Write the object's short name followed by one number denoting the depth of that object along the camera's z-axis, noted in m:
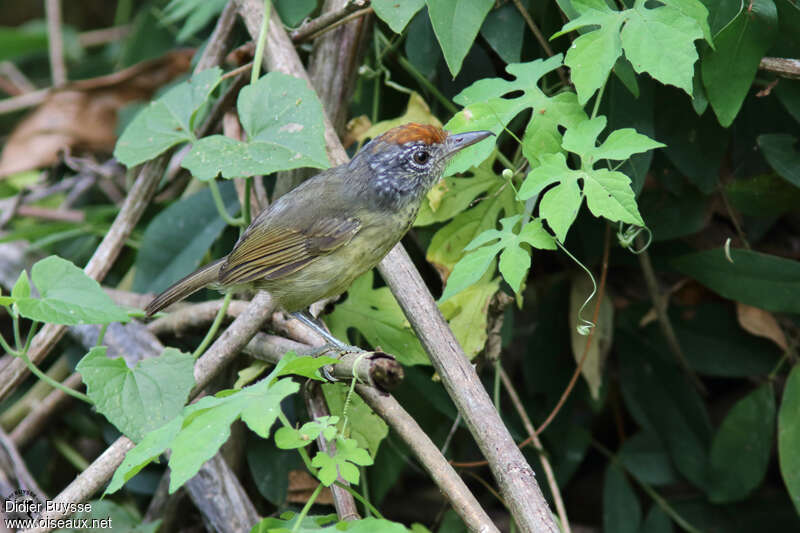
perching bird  5.87
